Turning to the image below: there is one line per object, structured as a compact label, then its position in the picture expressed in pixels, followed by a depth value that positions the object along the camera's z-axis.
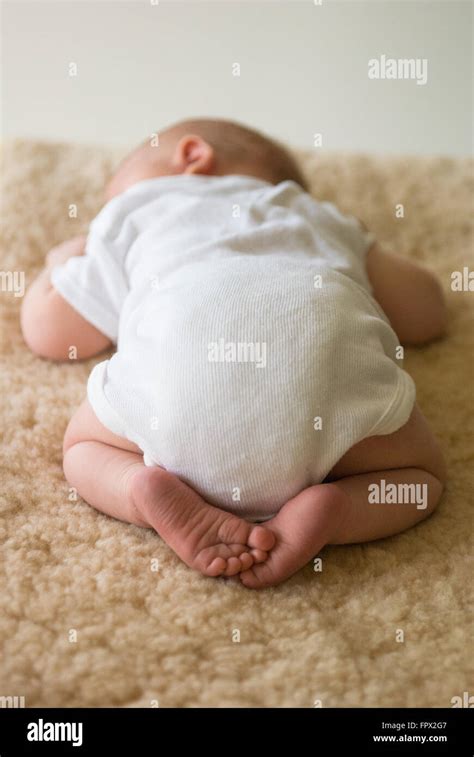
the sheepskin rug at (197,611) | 0.83
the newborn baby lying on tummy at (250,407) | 0.95
